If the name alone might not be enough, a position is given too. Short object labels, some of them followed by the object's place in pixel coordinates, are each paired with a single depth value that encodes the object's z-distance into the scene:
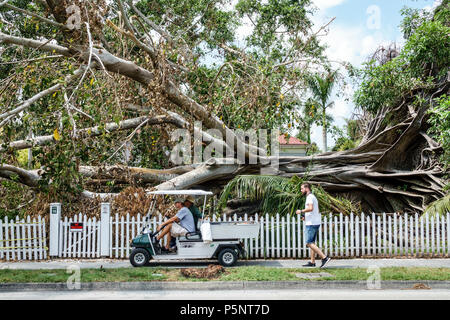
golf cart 10.89
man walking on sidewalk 10.85
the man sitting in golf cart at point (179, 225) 10.98
